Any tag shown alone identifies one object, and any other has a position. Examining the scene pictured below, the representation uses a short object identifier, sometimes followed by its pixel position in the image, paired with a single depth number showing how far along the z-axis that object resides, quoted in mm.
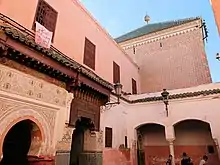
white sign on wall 4505
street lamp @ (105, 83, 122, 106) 7016
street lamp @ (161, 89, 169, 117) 8578
